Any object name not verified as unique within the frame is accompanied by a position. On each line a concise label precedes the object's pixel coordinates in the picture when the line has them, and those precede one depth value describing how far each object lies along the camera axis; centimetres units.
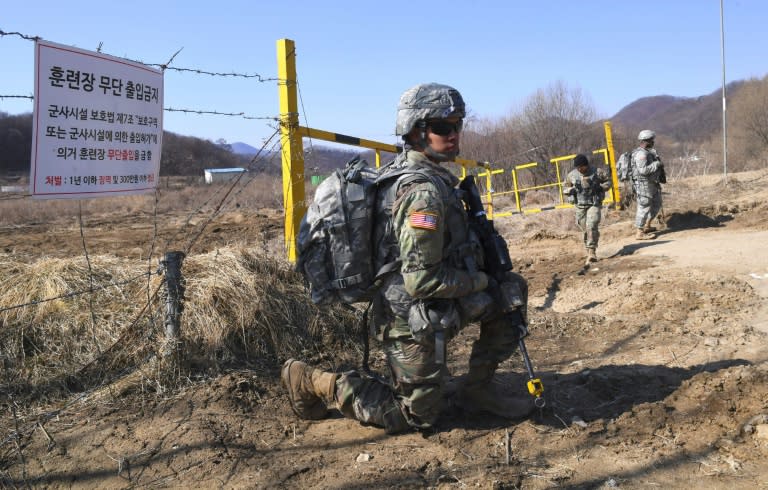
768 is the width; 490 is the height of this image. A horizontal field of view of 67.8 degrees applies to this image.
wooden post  354
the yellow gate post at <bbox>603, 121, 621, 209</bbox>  1184
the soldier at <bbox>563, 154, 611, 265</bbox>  810
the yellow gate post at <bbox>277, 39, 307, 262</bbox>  424
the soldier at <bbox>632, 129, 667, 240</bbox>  949
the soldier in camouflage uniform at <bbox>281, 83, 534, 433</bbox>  273
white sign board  277
